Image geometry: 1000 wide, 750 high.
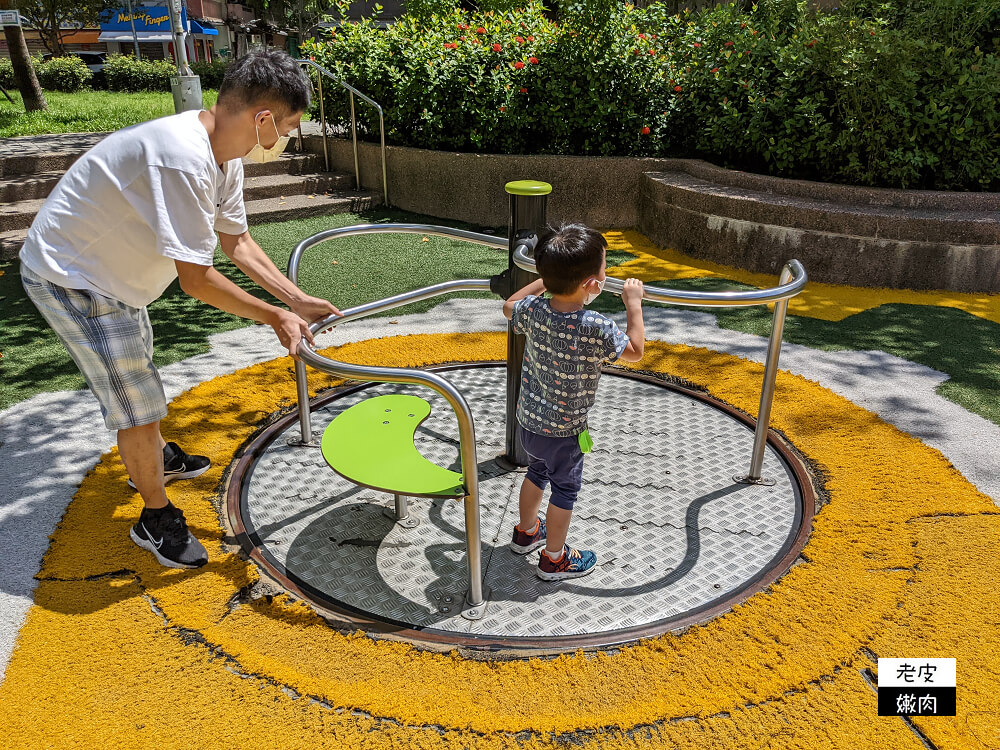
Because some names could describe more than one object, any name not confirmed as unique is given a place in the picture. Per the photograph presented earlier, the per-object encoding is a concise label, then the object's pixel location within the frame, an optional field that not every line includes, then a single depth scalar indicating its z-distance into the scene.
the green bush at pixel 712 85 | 6.33
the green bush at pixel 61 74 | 21.80
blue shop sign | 40.02
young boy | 2.33
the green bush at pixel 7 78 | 20.80
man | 2.23
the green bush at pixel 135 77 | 23.97
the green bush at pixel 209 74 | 22.75
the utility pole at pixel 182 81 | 7.69
